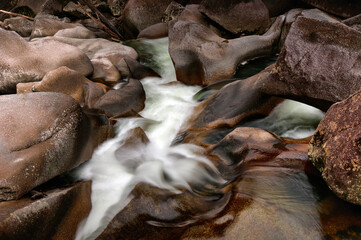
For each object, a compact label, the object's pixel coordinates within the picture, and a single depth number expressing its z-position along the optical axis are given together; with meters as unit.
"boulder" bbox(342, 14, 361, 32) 5.91
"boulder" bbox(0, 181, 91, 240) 2.46
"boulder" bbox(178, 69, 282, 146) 4.28
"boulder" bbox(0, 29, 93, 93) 5.23
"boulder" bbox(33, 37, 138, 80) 6.71
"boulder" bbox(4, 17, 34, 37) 11.17
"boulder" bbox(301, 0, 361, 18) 8.30
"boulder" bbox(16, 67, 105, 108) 4.86
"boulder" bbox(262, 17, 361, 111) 3.82
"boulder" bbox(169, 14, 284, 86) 6.07
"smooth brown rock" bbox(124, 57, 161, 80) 6.52
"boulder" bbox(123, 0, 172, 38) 10.44
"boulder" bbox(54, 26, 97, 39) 8.45
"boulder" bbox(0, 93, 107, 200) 2.94
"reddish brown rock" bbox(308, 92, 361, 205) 2.28
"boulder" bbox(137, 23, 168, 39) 9.51
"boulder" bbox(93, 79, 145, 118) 4.84
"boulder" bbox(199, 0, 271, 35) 8.19
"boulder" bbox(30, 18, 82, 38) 8.63
